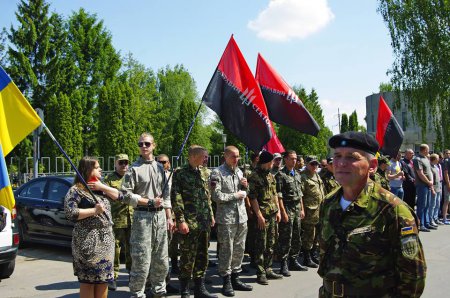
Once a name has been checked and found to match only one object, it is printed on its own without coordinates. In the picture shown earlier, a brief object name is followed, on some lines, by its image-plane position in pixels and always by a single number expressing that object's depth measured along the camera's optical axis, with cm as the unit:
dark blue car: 853
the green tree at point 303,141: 4209
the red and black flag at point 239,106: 645
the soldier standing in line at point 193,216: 589
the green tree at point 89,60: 4066
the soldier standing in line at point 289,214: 741
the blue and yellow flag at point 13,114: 471
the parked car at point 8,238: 661
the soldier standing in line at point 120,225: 677
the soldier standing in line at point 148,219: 528
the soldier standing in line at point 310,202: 805
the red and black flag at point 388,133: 966
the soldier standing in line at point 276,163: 762
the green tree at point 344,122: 6224
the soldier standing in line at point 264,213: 683
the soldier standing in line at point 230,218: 628
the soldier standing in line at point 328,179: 866
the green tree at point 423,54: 2564
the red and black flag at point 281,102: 732
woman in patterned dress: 448
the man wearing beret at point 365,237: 242
